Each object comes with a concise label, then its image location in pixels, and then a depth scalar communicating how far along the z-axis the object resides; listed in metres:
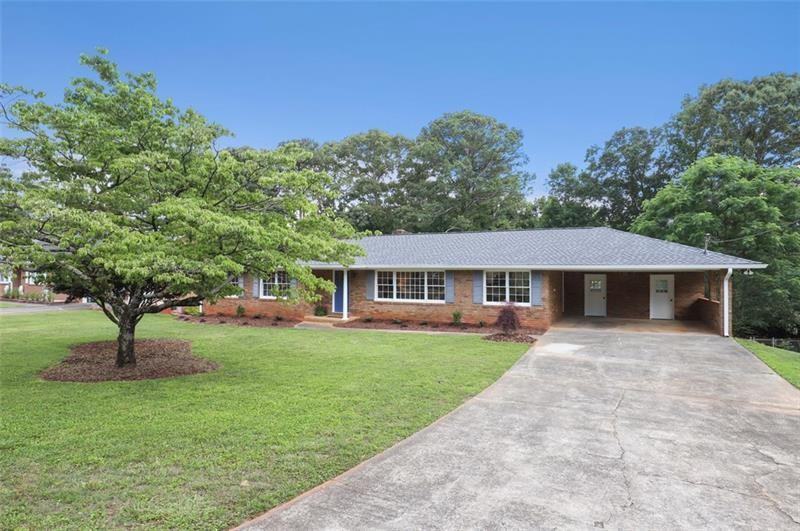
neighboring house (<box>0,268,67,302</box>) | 28.79
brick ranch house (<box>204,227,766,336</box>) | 14.57
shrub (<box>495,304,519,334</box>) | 13.23
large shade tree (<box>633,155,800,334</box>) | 19.03
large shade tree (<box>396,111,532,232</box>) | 37.22
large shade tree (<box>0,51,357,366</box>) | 6.47
